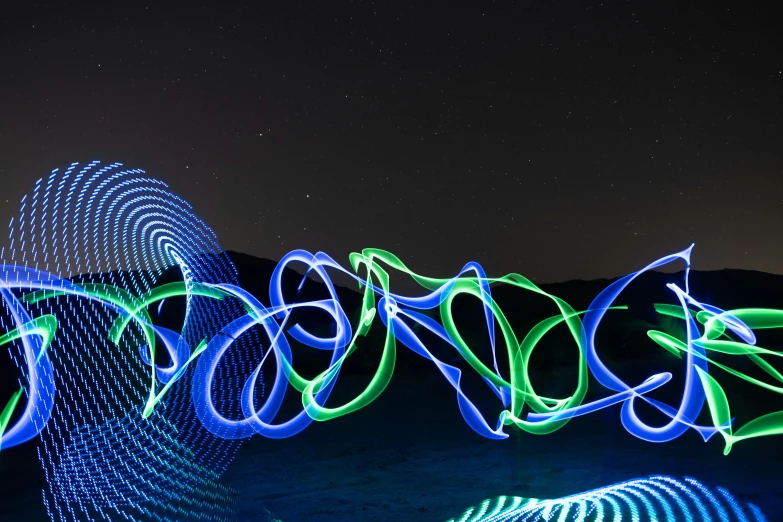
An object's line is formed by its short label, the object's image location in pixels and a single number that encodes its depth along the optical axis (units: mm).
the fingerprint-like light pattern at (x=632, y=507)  4812
